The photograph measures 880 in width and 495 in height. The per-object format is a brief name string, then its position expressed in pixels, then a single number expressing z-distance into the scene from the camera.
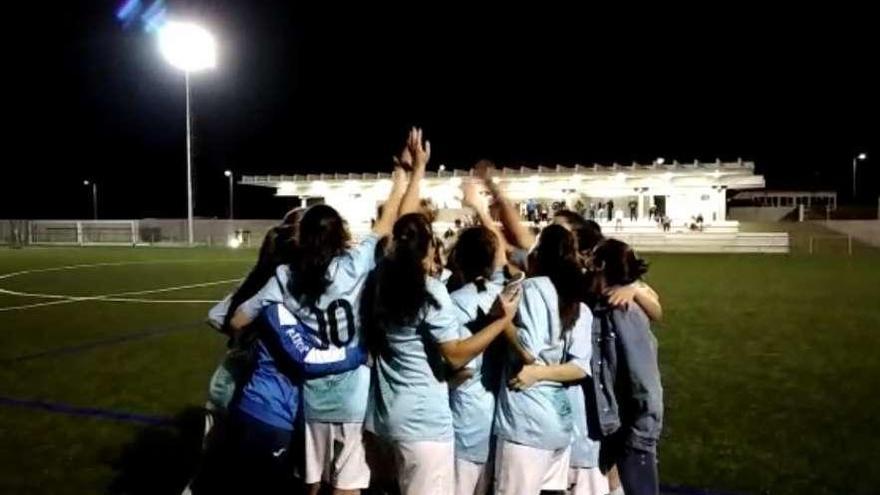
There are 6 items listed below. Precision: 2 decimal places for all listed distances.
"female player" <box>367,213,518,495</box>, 3.54
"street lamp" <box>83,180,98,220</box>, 77.93
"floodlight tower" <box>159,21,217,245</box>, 37.03
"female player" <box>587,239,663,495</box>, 4.08
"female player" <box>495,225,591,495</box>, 3.66
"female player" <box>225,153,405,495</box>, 3.91
